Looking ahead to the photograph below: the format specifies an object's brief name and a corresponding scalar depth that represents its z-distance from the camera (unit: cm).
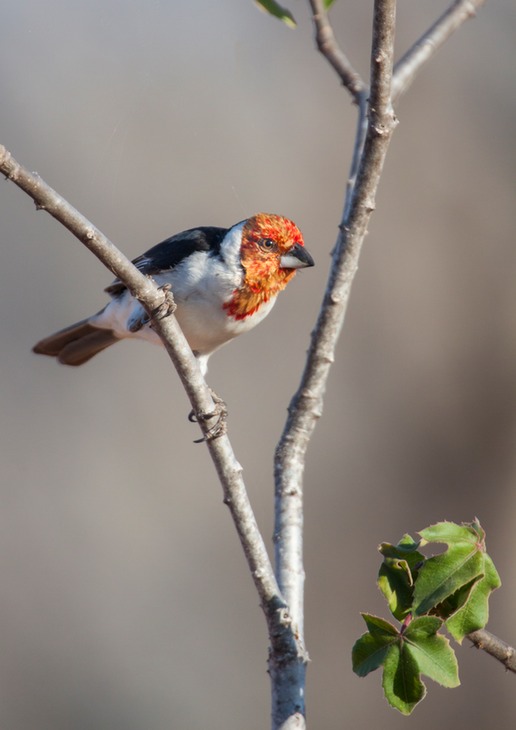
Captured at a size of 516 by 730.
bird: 632
